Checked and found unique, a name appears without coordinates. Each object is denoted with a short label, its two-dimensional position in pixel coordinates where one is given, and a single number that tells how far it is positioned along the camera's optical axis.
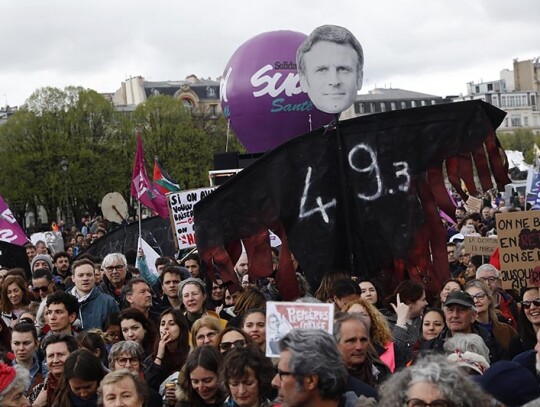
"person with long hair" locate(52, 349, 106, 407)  6.86
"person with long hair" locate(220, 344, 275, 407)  6.13
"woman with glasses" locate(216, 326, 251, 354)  7.06
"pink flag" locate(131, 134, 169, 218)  18.72
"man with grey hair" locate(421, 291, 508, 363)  7.59
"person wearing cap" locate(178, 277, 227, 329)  9.20
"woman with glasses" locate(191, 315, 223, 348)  7.66
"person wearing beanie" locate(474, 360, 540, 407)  4.86
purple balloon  22.30
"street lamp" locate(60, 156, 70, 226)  50.81
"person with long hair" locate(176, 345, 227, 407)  6.68
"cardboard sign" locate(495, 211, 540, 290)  9.84
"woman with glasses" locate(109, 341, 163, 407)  7.37
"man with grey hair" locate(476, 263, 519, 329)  10.20
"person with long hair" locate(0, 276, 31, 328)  10.73
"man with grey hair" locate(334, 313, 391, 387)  6.32
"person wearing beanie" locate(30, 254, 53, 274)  13.33
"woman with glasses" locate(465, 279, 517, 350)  8.48
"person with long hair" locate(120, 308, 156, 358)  8.42
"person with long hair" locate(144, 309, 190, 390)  7.79
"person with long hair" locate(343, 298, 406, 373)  7.29
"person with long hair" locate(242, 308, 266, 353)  7.56
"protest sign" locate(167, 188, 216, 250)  16.14
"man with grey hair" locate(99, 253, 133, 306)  12.05
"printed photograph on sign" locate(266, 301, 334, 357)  5.66
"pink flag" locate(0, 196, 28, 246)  16.45
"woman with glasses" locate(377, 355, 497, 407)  4.48
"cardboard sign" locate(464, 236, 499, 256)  13.23
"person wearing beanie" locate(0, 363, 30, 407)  6.23
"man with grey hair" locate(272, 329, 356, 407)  4.84
